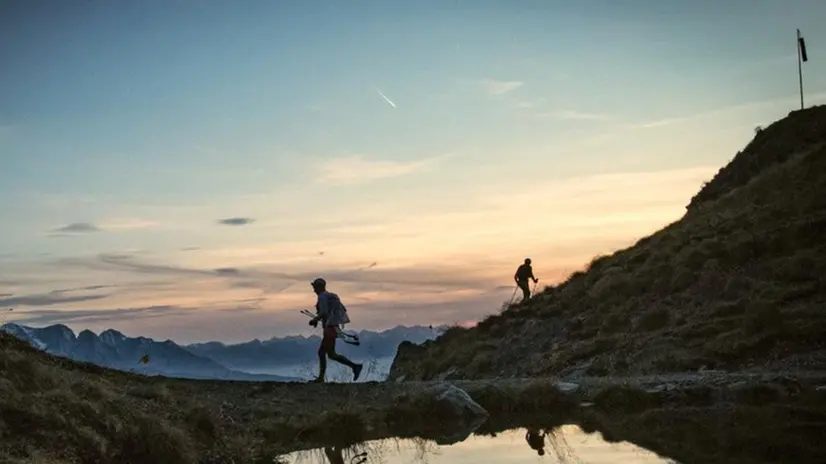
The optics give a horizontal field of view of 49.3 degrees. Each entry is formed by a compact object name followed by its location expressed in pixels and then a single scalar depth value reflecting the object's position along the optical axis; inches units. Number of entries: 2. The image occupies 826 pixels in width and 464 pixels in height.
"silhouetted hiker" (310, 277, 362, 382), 809.5
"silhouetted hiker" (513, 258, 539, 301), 1732.3
